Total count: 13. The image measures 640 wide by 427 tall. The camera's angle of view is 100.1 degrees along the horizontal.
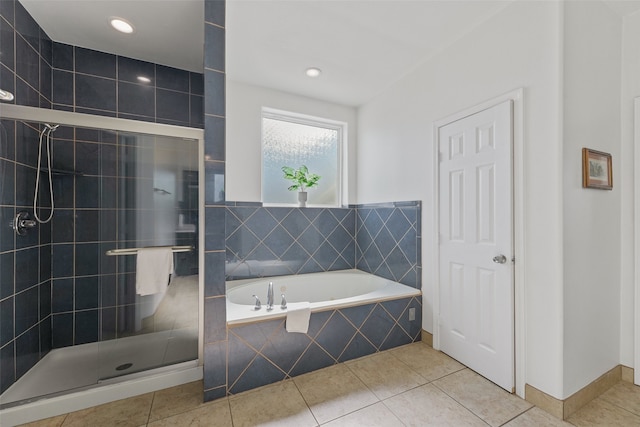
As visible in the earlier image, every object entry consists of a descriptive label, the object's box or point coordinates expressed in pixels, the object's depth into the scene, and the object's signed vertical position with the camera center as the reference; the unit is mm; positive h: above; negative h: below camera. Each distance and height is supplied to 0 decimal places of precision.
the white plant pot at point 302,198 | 3080 +206
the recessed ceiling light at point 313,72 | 2562 +1402
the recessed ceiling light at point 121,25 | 1979 +1449
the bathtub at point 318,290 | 2060 -711
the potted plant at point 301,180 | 3041 +416
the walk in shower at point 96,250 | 1760 -248
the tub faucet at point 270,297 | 2006 -616
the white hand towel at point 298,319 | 1880 -726
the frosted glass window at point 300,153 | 3088 +769
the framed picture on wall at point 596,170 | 1653 +293
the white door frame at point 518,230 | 1699 -92
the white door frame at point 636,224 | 1835 -60
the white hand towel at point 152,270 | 1986 -398
